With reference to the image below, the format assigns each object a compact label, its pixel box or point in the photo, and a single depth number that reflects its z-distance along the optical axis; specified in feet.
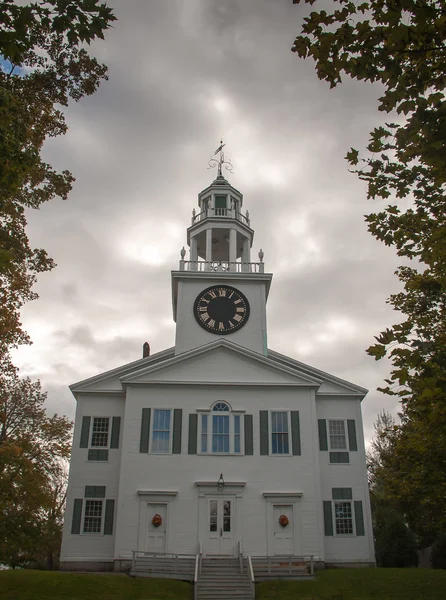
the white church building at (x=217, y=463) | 74.28
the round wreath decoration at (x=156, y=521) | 73.92
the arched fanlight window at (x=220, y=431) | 78.79
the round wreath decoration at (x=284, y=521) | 74.38
